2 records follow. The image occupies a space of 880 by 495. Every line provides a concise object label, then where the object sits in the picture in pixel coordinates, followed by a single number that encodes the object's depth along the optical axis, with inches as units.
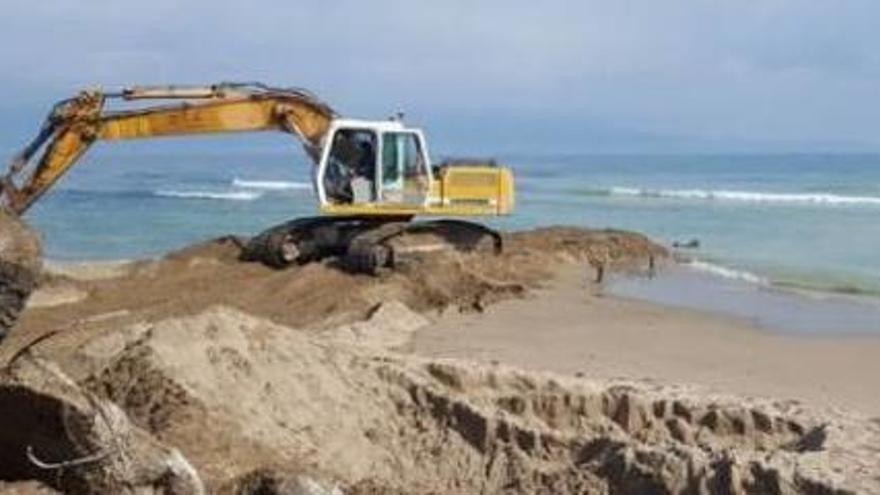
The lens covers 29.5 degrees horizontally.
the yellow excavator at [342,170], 815.7
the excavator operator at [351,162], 854.5
